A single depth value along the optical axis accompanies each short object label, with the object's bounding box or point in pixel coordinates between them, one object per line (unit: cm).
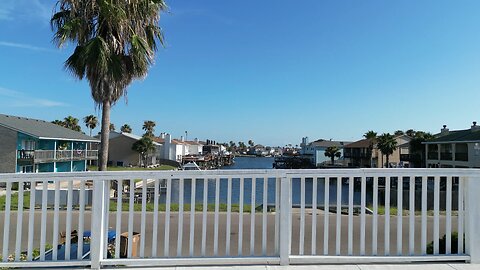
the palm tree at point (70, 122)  6469
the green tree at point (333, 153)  7862
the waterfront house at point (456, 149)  3372
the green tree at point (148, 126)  9188
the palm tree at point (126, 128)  8875
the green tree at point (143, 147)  5631
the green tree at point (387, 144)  5478
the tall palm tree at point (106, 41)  973
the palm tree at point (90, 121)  6994
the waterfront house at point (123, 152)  5731
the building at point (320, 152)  8014
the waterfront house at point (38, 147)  2758
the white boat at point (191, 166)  4491
